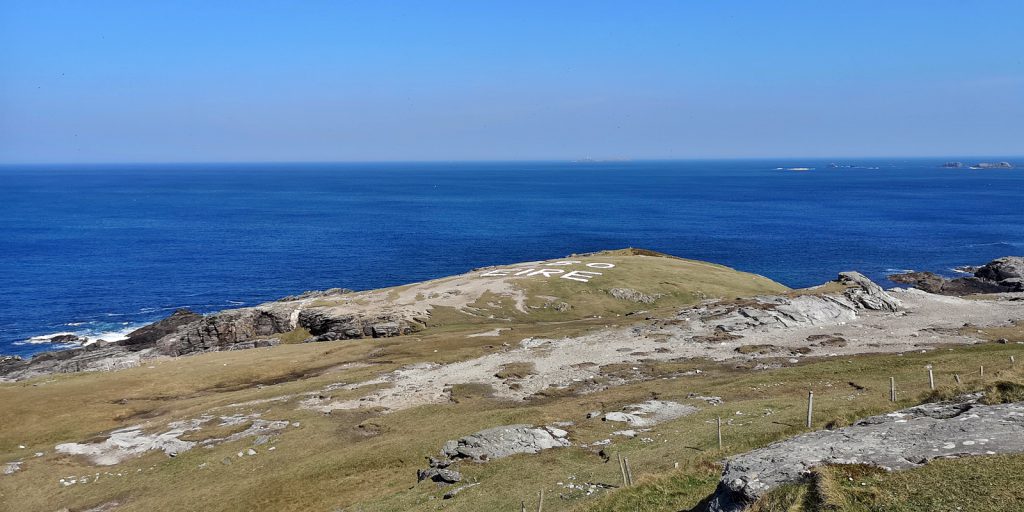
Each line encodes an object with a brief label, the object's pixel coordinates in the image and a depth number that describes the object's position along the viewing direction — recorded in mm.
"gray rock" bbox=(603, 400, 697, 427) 39550
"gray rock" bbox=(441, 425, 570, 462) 35125
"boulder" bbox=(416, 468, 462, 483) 32109
